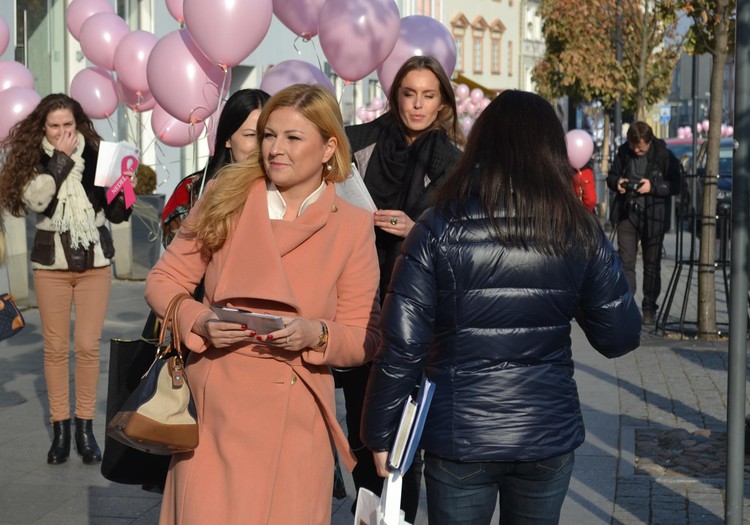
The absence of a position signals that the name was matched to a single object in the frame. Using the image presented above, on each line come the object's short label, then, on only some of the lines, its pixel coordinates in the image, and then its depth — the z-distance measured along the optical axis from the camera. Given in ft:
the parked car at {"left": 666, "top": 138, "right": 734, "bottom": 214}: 81.35
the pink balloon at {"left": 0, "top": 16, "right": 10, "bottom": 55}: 32.37
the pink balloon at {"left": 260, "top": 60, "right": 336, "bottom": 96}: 23.52
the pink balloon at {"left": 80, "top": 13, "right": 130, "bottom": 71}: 32.01
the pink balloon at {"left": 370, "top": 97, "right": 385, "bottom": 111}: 79.95
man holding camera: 41.75
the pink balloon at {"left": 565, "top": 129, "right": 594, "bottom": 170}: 56.29
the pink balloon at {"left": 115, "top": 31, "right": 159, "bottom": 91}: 29.86
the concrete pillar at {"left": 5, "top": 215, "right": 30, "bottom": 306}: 42.73
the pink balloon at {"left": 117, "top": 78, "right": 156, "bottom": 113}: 30.99
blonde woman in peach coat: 11.79
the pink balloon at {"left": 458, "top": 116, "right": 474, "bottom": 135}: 86.13
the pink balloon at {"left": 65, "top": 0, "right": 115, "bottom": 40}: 34.58
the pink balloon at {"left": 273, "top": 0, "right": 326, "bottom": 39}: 25.70
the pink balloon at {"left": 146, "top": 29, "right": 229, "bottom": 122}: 23.99
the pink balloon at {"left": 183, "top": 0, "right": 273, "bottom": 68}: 23.07
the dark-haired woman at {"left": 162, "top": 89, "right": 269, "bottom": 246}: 16.70
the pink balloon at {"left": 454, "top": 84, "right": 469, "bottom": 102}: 91.95
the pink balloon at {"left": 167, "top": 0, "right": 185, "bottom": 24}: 29.32
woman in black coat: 16.17
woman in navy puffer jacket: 11.37
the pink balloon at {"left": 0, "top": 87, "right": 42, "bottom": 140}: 27.22
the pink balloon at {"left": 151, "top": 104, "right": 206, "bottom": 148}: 30.55
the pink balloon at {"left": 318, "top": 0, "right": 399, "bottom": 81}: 23.59
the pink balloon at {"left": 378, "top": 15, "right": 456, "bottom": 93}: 24.68
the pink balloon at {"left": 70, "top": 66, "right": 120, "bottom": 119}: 32.22
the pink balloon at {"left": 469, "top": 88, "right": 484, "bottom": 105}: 98.21
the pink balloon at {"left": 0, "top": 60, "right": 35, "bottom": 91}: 30.01
